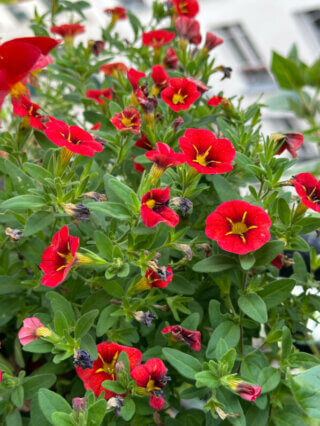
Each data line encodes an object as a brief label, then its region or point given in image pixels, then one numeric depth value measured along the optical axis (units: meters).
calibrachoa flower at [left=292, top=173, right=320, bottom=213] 0.52
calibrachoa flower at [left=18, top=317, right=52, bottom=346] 0.48
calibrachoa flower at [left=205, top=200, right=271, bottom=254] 0.48
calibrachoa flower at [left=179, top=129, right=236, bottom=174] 0.49
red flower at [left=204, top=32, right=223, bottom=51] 0.73
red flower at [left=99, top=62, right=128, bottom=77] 0.77
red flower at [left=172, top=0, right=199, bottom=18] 0.78
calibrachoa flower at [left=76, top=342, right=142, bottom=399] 0.49
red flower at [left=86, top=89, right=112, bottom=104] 0.74
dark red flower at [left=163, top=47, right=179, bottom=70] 0.73
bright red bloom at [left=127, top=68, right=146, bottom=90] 0.60
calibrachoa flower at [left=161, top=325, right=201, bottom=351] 0.50
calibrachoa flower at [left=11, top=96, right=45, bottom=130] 0.57
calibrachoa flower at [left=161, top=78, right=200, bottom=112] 0.57
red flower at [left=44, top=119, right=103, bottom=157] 0.48
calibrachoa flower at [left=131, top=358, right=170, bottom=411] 0.47
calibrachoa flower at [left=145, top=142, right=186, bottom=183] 0.46
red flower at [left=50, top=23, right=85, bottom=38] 0.81
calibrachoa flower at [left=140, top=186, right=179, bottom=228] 0.43
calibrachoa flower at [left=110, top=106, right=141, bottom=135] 0.55
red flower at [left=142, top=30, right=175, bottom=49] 0.76
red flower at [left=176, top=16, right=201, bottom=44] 0.74
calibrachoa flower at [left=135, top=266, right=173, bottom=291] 0.48
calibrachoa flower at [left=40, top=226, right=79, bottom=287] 0.46
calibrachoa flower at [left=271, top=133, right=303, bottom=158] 0.57
